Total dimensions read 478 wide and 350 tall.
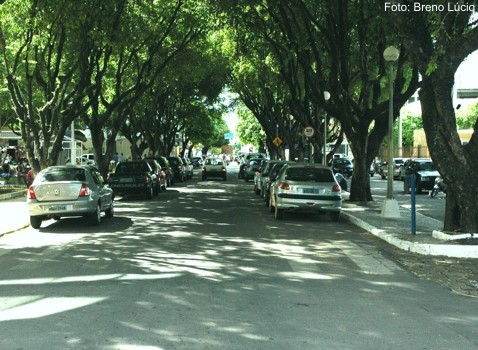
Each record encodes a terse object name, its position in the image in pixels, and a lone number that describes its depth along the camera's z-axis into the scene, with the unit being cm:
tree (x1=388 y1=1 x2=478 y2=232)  1014
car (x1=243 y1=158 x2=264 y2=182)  3756
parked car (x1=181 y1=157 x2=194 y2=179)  4169
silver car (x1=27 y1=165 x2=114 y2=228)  1316
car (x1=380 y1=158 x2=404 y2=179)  3954
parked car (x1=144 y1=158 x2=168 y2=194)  2483
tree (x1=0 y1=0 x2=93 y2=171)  1756
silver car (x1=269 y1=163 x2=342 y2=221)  1498
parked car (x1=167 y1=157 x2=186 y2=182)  3736
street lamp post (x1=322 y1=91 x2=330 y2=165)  2370
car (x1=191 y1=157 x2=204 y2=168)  7857
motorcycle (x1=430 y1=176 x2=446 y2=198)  2219
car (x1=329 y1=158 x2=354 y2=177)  4297
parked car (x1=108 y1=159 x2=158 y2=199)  2219
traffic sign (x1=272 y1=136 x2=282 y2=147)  4019
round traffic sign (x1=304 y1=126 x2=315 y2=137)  2545
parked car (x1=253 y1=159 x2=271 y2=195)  2455
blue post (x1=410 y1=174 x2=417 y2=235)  1159
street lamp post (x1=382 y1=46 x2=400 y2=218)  1457
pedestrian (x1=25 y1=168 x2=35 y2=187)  2153
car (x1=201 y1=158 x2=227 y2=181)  4116
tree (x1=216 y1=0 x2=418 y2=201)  1838
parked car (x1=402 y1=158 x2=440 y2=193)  2583
